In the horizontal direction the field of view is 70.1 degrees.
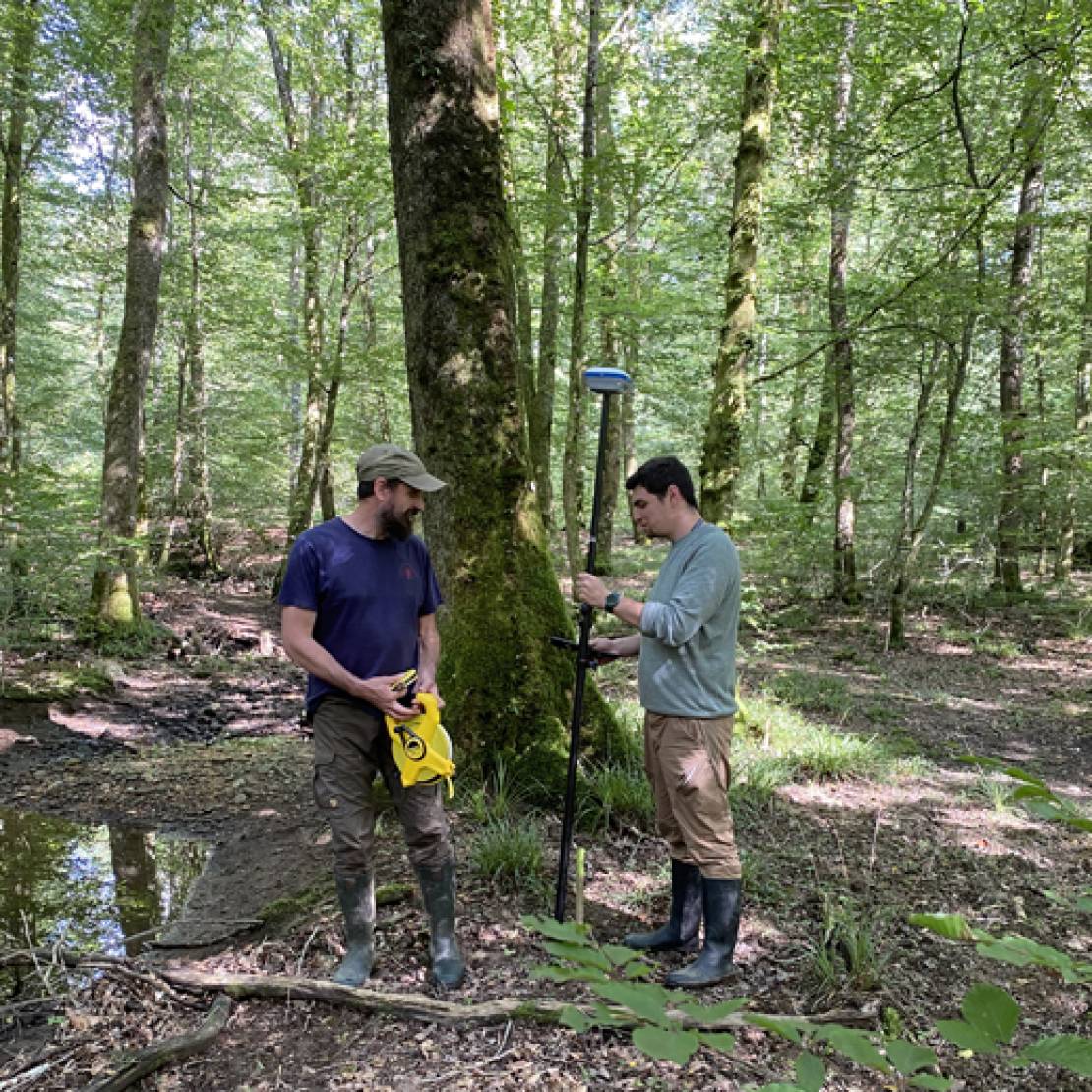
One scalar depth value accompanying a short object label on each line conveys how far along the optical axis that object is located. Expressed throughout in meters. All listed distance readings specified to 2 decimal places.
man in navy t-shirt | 3.03
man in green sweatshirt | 3.13
